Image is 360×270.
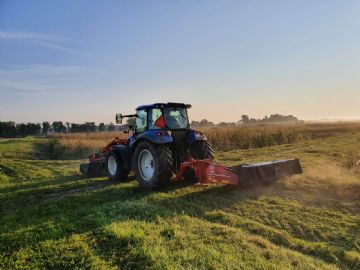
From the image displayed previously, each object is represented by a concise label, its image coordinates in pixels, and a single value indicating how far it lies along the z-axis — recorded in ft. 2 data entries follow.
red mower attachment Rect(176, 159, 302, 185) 30.25
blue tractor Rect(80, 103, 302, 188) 30.86
